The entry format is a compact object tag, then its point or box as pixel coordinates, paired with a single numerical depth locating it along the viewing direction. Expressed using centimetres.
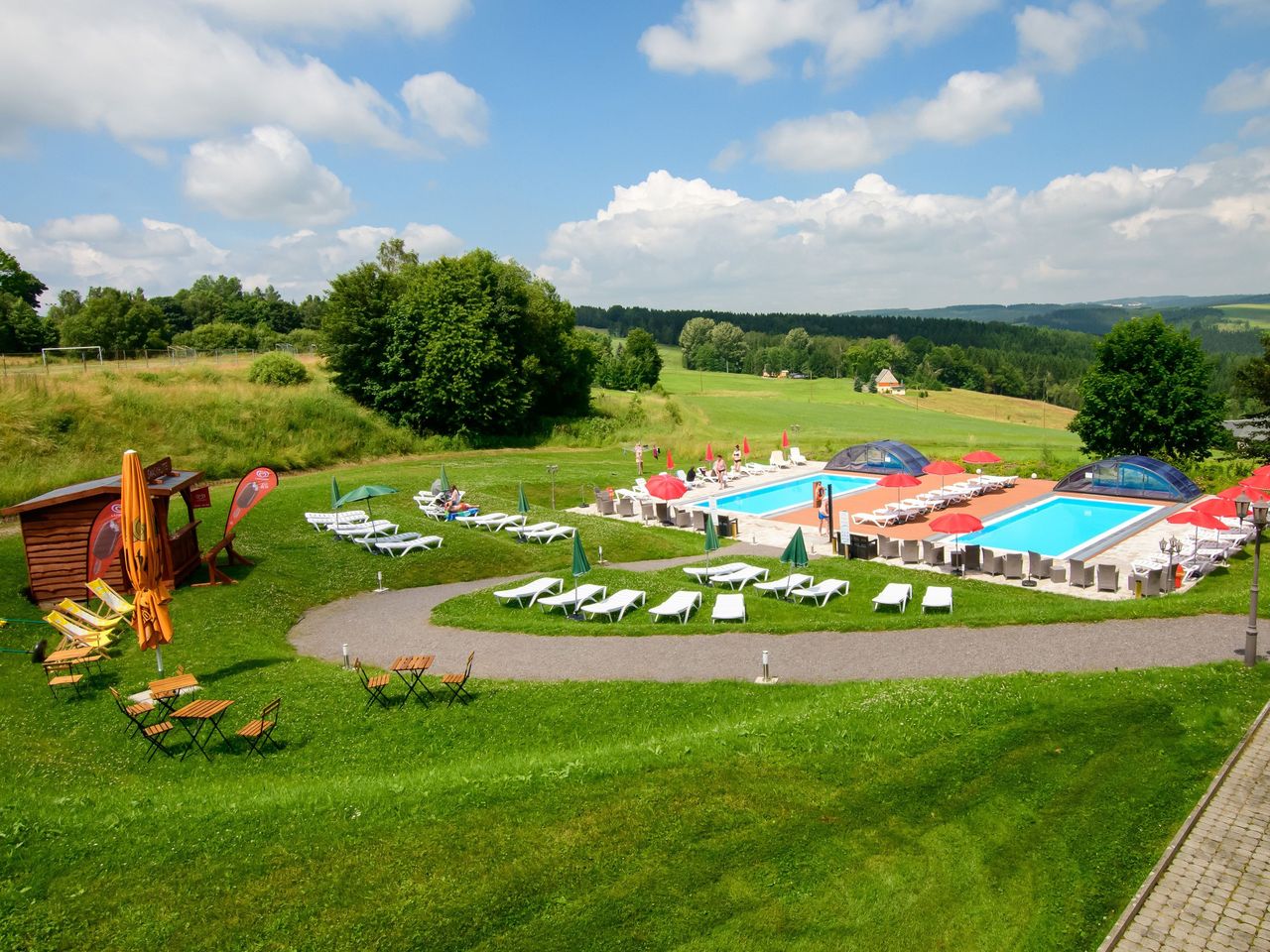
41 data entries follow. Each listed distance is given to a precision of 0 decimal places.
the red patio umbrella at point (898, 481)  2503
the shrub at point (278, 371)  4178
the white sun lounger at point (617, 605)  1587
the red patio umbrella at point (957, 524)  1989
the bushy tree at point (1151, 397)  3262
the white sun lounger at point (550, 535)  2278
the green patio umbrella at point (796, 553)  1688
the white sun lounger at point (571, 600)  1627
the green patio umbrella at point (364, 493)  2056
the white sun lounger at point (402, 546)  2069
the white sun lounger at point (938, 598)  1552
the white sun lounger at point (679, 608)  1555
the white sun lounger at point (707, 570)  1808
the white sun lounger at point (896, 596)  1571
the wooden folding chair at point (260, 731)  953
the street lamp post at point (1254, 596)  1120
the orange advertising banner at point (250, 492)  1711
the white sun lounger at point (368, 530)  2173
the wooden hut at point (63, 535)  1566
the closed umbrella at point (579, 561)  1576
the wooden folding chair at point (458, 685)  1115
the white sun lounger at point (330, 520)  2266
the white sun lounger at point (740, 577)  1769
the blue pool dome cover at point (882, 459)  3472
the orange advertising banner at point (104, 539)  1546
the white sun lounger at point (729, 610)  1511
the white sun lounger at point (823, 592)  1627
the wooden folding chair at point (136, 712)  990
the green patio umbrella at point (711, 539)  1817
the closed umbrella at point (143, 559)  1064
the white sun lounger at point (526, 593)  1683
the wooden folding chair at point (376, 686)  1106
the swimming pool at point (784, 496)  3011
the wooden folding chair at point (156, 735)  949
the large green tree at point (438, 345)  4166
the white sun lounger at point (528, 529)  2275
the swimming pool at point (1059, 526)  2339
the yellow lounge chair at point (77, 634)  1289
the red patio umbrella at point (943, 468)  2800
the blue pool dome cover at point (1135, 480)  2806
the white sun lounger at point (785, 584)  1689
